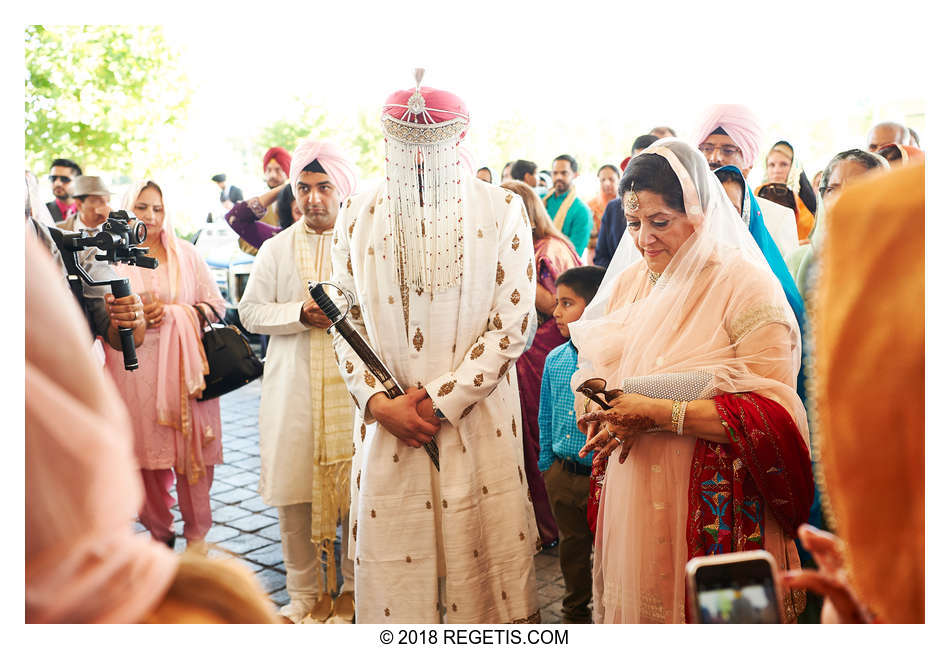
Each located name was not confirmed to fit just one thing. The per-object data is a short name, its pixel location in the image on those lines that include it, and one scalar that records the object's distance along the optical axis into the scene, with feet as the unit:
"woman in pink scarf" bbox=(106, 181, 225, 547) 10.23
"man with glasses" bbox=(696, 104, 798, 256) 8.02
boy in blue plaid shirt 9.21
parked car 19.02
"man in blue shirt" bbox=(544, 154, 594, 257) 19.15
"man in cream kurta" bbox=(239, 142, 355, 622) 10.11
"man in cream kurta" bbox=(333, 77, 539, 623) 7.84
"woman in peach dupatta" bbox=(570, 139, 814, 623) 6.12
